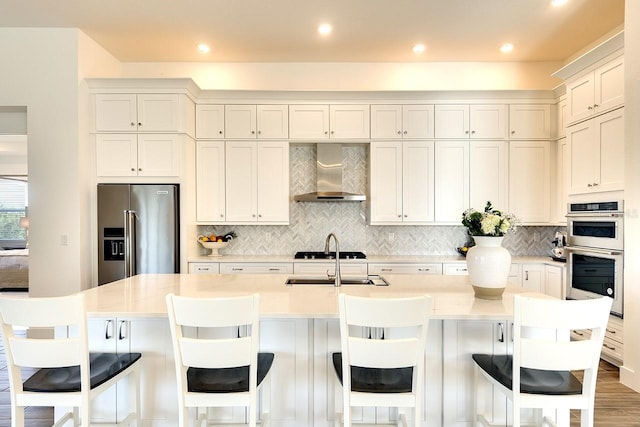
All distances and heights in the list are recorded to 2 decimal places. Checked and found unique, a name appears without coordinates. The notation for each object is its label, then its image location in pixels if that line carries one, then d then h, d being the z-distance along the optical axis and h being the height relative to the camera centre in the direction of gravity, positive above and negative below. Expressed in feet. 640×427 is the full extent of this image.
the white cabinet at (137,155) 12.87 +1.97
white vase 6.93 -1.08
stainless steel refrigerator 12.47 -0.69
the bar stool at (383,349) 5.04 -1.95
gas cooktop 14.19 -1.79
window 30.37 +0.33
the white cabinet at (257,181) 14.25 +1.15
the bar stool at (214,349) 5.09 -1.97
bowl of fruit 14.30 -1.24
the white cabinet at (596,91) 10.14 +3.59
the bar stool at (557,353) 5.00 -2.00
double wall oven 9.88 -1.20
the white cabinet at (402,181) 14.20 +1.13
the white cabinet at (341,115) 14.20 +3.71
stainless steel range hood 14.69 +1.70
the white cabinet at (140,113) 12.84 +3.46
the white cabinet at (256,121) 14.19 +3.48
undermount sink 9.27 -1.84
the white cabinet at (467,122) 14.11 +3.40
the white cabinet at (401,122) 14.17 +3.42
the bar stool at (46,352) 5.24 -2.04
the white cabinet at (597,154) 10.16 +1.70
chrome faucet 8.37 -1.48
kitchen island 6.69 -2.78
